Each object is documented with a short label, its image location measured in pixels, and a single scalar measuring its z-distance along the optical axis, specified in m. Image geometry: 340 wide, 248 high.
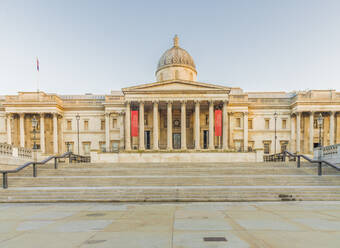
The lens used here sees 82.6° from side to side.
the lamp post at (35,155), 21.97
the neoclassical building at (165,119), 34.81
